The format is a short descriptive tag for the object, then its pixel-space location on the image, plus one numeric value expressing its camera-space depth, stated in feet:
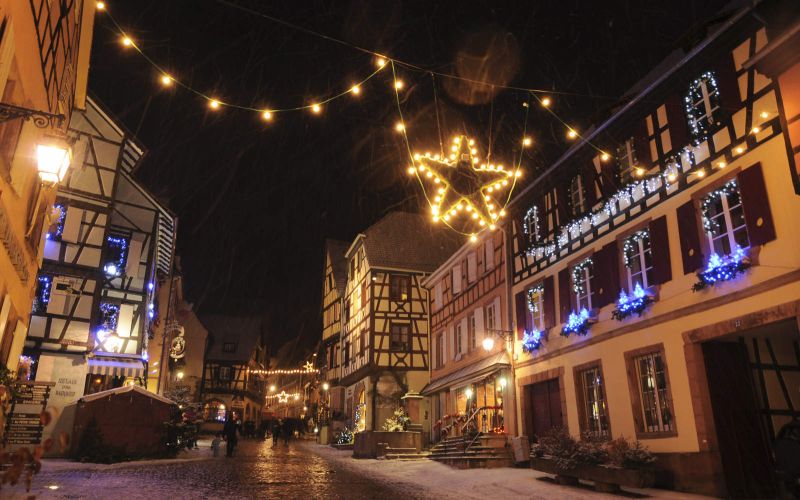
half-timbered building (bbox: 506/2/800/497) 32.71
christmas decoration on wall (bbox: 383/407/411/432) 77.25
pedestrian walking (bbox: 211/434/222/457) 69.42
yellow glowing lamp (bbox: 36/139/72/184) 25.52
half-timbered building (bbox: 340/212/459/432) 97.55
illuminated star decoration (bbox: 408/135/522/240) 46.14
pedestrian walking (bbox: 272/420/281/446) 104.01
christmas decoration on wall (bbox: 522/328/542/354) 56.24
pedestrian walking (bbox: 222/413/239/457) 69.00
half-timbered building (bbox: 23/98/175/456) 67.67
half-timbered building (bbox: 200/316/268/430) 166.61
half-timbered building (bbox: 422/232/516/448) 63.57
